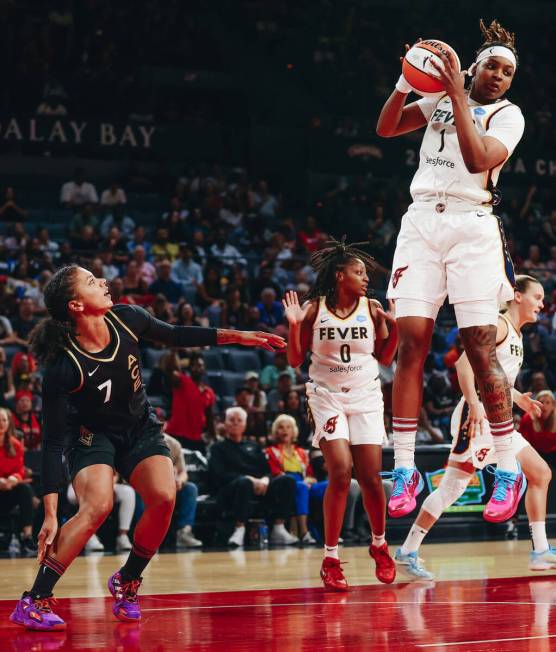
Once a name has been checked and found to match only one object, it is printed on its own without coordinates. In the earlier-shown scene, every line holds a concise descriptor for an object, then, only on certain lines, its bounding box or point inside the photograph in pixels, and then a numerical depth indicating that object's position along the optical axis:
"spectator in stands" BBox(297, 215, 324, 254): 18.53
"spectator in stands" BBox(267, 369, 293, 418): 13.23
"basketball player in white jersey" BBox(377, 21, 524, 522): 5.66
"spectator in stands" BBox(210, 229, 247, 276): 17.14
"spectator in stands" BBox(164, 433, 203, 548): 11.17
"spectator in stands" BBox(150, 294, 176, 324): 14.08
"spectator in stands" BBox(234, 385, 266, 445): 12.80
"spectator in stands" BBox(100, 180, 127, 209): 17.84
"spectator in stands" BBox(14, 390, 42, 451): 11.80
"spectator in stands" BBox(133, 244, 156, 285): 15.55
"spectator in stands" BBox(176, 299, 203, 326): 14.06
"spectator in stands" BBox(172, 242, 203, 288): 16.41
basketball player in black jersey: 5.61
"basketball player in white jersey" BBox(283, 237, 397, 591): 7.64
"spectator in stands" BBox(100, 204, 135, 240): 16.89
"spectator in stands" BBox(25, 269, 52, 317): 14.09
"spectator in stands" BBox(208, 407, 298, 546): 11.60
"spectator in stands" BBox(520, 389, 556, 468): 12.10
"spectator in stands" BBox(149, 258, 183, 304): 15.38
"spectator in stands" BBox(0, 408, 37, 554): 10.66
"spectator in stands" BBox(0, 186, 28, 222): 16.86
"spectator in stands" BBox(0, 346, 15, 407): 12.29
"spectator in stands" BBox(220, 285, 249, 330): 15.16
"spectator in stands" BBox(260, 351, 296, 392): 14.30
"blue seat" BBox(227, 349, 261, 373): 15.11
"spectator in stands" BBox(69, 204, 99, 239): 16.62
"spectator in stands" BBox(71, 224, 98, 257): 16.16
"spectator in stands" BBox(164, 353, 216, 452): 12.50
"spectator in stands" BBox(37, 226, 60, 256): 15.56
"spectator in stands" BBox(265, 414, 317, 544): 11.89
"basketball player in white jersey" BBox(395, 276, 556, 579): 7.81
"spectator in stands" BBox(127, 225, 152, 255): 16.52
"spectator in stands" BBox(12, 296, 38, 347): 13.60
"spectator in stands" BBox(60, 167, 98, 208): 17.80
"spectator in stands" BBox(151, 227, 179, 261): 16.75
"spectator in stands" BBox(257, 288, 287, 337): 15.49
